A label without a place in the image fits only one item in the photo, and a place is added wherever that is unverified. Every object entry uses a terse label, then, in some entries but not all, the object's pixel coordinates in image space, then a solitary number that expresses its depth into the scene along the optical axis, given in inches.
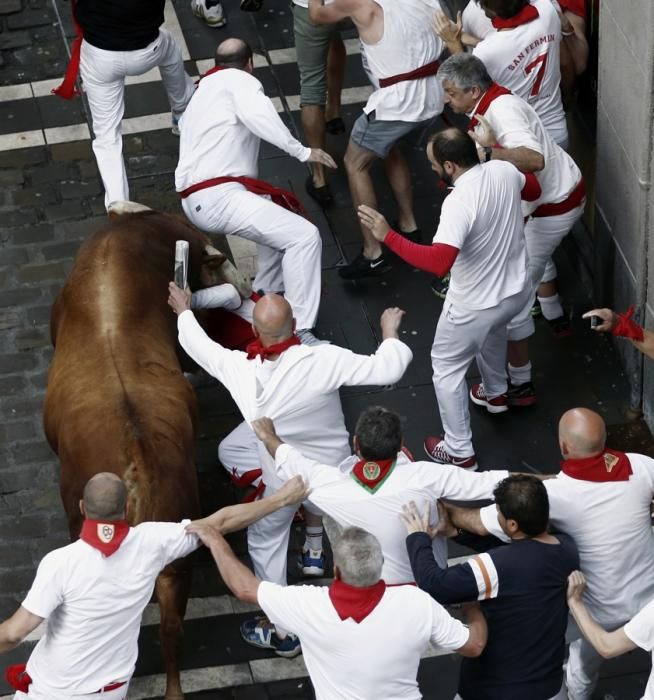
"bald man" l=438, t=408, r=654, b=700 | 507.8
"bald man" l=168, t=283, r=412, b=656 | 562.3
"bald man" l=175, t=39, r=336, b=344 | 727.1
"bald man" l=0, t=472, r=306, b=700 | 483.5
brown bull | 563.2
